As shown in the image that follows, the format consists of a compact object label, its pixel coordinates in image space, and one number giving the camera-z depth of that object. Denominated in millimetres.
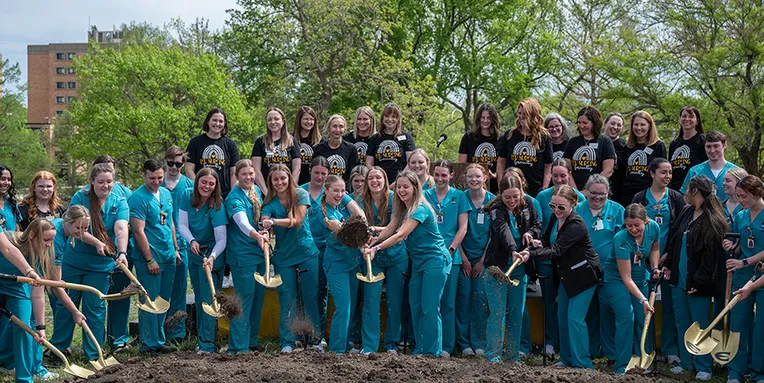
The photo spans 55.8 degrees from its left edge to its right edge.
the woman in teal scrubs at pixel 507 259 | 6570
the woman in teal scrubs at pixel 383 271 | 6793
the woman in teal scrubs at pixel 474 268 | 7043
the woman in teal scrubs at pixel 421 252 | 6645
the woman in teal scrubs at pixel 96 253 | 6730
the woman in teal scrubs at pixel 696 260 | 6246
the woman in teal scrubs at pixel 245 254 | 6805
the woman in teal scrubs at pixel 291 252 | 6914
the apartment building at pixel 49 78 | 100500
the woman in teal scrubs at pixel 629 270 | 6254
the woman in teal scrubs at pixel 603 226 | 6578
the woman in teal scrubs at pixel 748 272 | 6035
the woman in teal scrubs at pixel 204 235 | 6910
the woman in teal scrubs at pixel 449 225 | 6973
